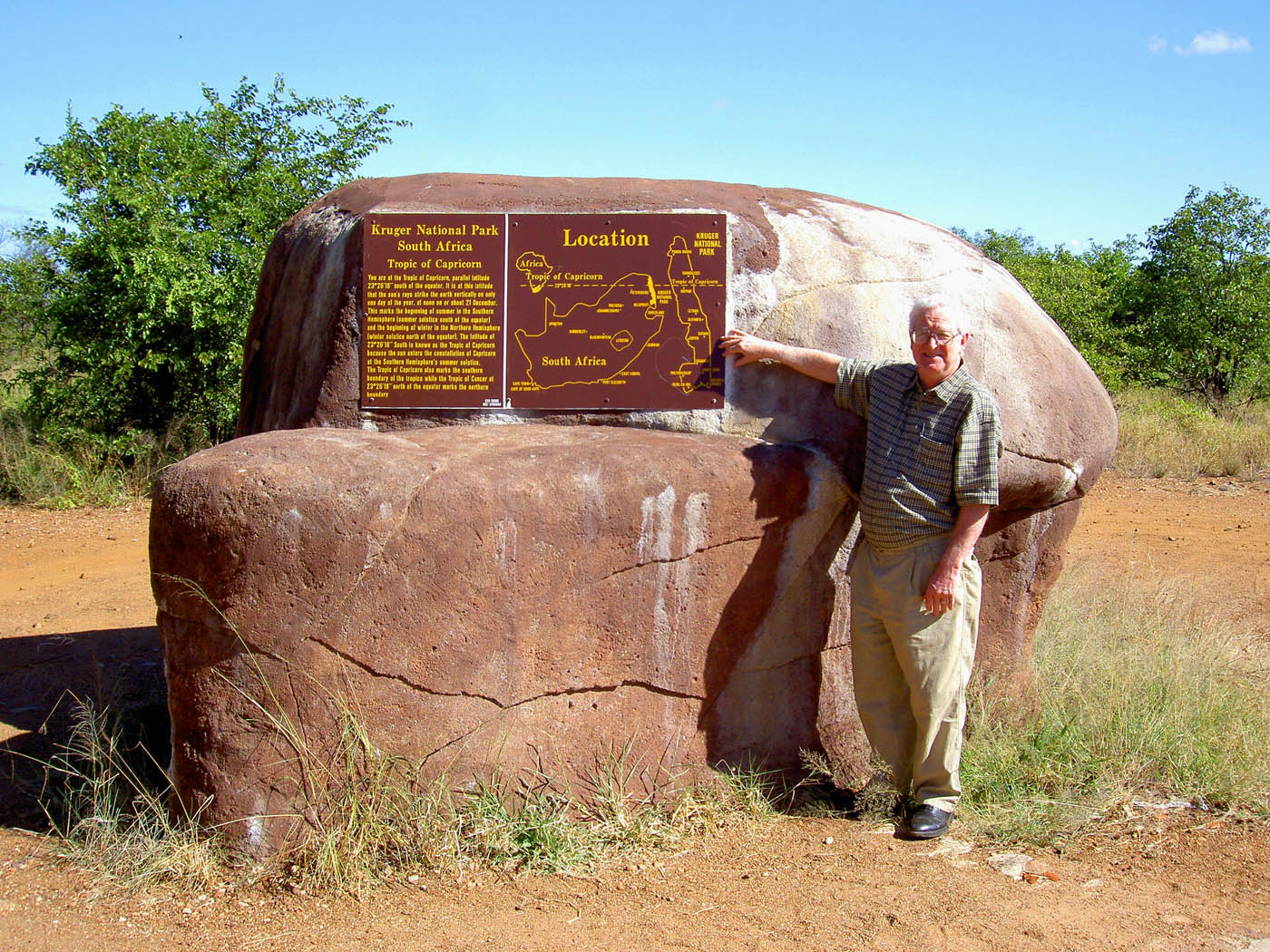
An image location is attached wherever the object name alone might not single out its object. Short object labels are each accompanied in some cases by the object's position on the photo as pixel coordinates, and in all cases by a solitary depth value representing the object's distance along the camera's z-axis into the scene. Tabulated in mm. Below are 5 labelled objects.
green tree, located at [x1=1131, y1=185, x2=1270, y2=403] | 12602
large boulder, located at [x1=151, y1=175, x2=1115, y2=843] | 3082
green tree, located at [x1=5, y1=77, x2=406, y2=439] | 8266
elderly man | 3223
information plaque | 3861
